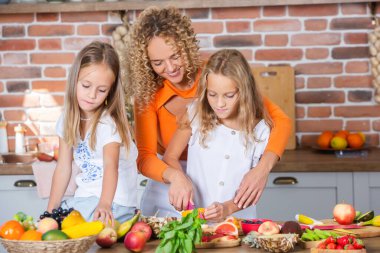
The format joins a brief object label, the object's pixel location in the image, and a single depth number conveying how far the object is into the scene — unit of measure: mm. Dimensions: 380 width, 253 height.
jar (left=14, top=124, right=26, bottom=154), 4527
